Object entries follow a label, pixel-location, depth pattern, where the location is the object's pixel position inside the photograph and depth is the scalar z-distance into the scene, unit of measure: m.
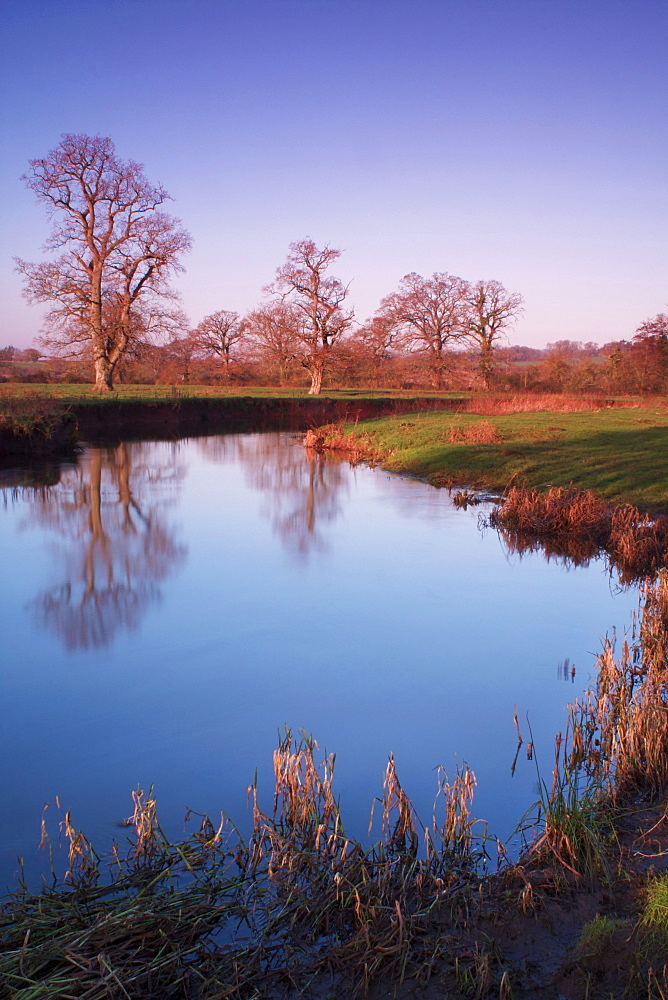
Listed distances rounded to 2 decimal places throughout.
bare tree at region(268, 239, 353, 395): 43.56
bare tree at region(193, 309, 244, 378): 64.69
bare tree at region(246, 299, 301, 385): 43.62
